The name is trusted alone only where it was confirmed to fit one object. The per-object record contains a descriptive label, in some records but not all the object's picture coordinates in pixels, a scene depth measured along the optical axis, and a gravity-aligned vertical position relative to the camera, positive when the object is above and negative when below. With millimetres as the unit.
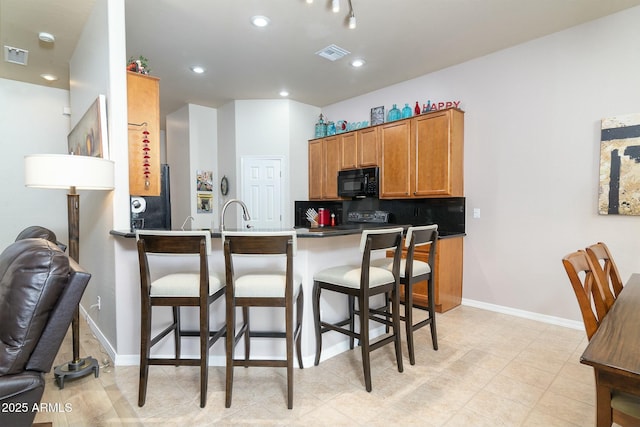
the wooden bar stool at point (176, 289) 1887 -503
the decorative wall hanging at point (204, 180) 5629 +420
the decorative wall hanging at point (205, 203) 5666 +26
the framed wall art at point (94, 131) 2477 +627
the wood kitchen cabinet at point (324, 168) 5164 +587
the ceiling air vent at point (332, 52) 3510 +1664
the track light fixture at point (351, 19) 2637 +1487
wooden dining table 909 -453
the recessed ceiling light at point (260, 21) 2932 +1667
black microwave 4590 +305
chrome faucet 2494 -98
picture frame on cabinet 4738 +1285
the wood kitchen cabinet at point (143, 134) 2766 +608
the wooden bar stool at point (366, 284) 2080 -541
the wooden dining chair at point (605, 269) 1645 -359
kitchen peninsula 2371 -718
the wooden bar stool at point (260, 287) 1824 -482
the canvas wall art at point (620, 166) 2785 +313
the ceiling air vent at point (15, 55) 3543 +1673
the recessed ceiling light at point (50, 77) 4199 +1660
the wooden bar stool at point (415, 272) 2379 -527
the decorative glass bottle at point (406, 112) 4277 +1201
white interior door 5320 +232
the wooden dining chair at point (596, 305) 1091 -425
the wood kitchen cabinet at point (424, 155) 3766 +584
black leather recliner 1199 -442
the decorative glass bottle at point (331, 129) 5441 +1243
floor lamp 2023 +179
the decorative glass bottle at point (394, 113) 4410 +1215
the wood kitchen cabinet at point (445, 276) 3613 -827
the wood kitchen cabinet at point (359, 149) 4582 +800
